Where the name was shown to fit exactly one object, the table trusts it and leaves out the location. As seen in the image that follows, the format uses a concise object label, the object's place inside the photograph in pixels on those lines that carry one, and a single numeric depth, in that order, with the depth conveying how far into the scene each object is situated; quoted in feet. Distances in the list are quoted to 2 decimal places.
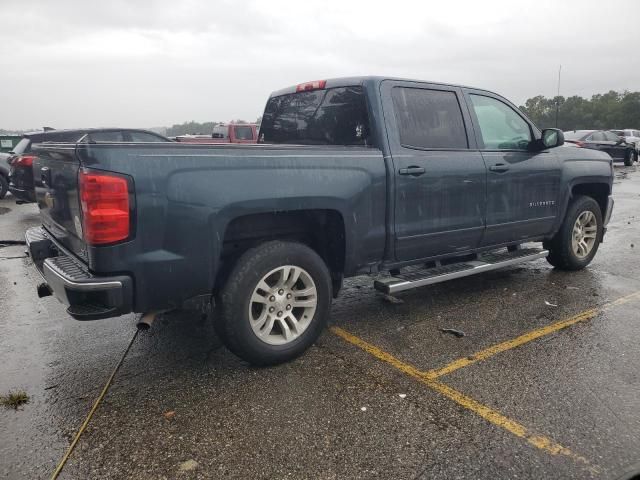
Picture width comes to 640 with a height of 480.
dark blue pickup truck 9.17
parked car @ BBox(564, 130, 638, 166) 64.80
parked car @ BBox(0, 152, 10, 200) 41.88
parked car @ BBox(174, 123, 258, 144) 53.14
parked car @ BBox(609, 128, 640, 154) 82.12
